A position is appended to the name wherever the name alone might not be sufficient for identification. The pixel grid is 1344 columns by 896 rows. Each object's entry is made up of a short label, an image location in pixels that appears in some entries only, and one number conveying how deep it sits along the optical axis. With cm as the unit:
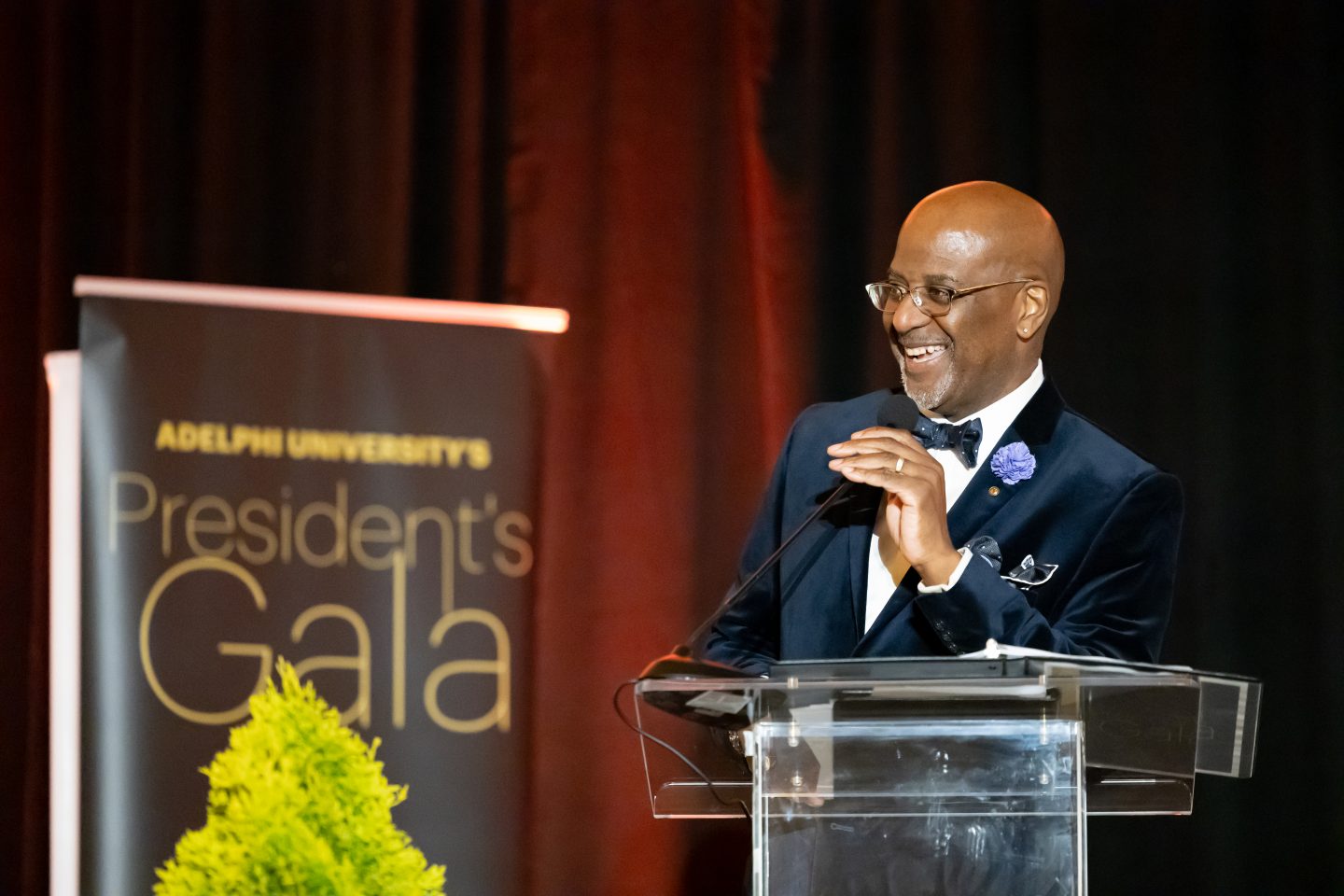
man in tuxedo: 791
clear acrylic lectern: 748
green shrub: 720
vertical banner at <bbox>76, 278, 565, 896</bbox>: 846
